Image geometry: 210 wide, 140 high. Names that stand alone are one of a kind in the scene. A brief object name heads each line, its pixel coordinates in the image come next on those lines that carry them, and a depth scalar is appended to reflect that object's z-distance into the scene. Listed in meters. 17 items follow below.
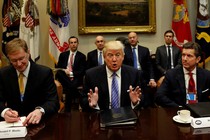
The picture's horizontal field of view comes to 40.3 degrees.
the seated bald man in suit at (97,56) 5.71
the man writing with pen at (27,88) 2.47
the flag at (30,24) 5.68
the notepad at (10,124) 1.91
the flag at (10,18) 5.77
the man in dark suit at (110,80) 2.72
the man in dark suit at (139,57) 5.57
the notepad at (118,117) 2.00
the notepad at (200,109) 2.08
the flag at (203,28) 6.11
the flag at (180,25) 6.27
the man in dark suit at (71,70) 5.27
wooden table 1.80
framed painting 6.34
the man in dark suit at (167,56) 5.69
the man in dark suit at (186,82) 2.90
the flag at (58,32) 5.81
